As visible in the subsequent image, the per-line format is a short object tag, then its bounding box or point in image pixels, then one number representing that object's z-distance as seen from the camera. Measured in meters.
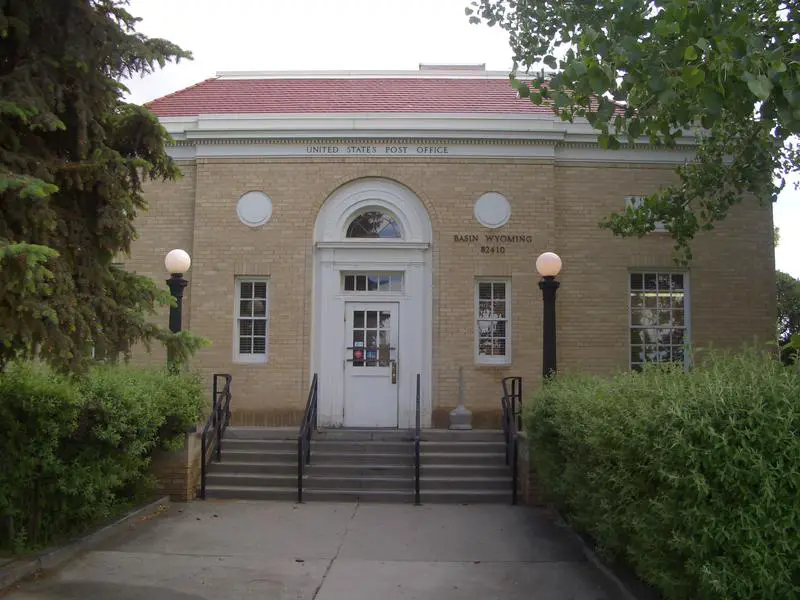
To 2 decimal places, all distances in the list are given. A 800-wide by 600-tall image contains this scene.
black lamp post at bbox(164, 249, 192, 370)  10.58
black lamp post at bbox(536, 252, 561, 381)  10.80
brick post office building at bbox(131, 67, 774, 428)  13.11
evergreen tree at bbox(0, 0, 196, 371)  5.05
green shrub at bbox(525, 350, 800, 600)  4.34
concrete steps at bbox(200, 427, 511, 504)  10.27
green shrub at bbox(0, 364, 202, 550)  7.17
